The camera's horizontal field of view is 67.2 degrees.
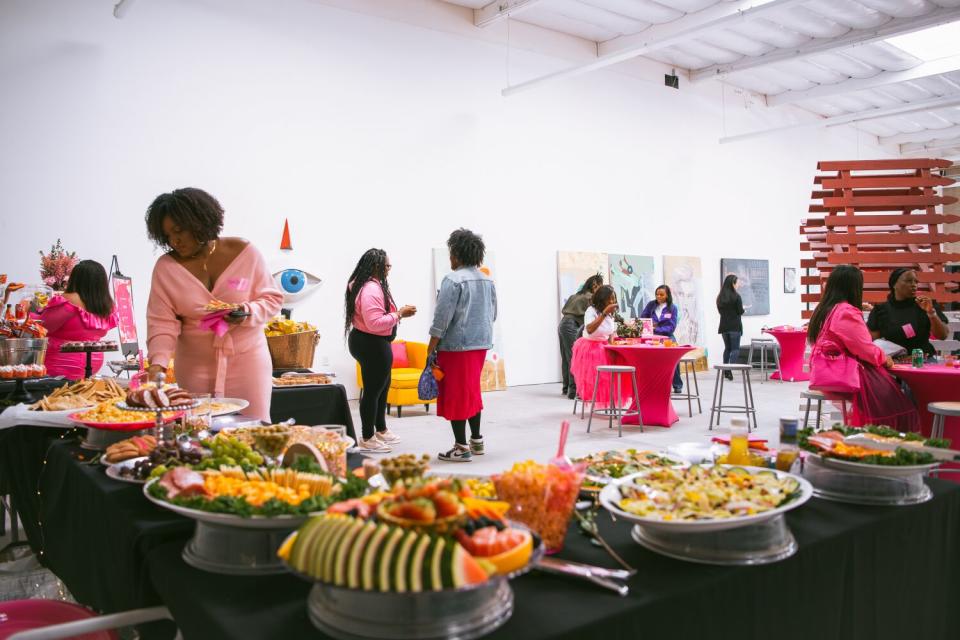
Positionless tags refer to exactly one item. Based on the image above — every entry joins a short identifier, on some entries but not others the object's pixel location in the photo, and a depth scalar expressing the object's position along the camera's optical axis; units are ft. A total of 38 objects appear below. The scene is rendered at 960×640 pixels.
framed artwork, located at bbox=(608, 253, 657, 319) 36.37
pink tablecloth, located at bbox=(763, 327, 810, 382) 35.63
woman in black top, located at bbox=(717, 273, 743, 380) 33.88
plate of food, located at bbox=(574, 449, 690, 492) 5.57
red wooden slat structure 18.84
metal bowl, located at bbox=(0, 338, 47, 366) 11.86
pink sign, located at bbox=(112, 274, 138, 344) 17.99
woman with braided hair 17.26
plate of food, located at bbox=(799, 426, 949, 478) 5.55
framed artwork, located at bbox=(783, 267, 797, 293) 48.08
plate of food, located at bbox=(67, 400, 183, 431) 7.22
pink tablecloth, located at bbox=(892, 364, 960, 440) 13.67
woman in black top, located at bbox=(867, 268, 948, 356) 16.38
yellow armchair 24.14
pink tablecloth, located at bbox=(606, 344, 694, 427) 21.48
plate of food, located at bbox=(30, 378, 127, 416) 8.86
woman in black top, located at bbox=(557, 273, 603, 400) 28.58
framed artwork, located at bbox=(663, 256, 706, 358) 39.37
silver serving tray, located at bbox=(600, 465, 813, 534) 4.05
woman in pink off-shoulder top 14.26
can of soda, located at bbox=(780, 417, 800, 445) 6.38
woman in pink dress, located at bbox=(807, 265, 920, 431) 14.38
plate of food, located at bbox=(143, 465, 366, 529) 4.00
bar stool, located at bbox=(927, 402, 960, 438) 12.30
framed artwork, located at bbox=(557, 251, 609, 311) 34.22
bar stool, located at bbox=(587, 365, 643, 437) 21.16
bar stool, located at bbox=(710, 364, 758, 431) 22.31
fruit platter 3.04
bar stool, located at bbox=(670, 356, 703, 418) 25.96
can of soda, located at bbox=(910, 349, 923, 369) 14.44
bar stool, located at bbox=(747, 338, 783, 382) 35.94
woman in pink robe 8.46
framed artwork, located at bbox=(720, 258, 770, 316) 43.31
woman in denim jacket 16.01
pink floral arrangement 17.08
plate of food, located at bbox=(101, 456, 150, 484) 5.72
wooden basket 16.98
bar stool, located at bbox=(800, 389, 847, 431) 15.63
